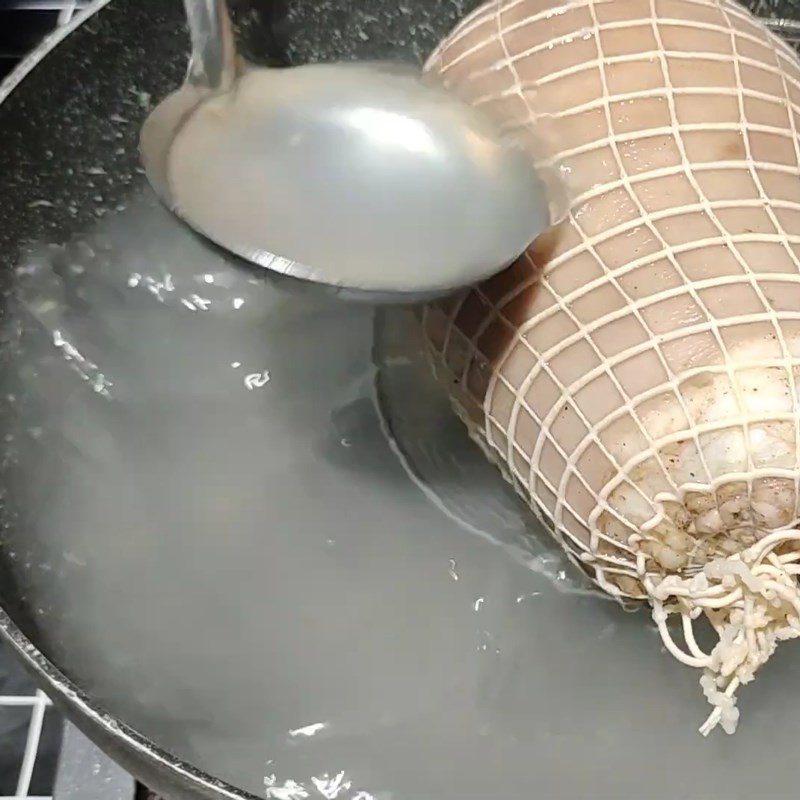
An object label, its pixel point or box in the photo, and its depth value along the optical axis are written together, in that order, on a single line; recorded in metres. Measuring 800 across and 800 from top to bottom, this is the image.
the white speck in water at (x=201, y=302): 0.61
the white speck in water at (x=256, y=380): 0.60
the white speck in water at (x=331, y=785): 0.53
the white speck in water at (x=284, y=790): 0.53
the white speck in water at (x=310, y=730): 0.54
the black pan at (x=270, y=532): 0.54
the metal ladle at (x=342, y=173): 0.53
